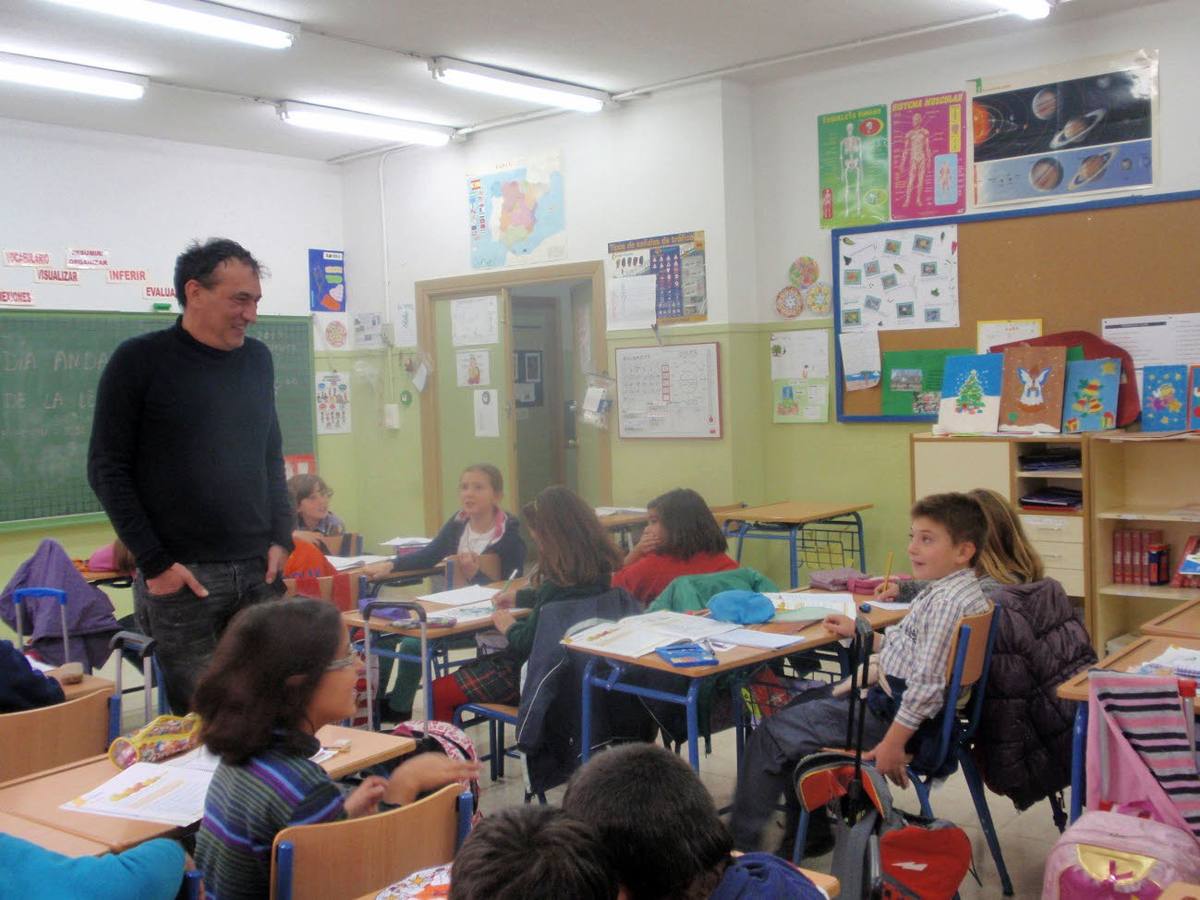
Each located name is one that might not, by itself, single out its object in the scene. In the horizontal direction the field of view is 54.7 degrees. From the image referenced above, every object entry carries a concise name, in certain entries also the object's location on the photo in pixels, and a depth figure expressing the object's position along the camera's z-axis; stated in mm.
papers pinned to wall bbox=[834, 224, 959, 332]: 5816
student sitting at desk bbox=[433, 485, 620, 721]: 3703
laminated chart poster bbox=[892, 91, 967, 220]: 5734
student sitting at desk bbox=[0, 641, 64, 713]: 2764
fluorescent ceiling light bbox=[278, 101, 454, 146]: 6570
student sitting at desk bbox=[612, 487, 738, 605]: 3926
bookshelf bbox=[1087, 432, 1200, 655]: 5090
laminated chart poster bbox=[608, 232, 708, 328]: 6449
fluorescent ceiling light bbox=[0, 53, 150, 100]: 5508
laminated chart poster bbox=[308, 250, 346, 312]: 8156
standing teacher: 2775
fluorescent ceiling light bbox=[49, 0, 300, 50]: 4656
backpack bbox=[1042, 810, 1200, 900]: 2127
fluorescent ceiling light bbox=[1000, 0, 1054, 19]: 5008
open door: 7566
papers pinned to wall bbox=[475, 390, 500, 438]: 7645
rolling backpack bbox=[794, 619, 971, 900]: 2285
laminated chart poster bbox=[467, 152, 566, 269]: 7098
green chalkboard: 6547
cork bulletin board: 5152
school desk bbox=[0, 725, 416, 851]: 2018
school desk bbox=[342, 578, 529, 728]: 3758
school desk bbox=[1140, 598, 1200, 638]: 2982
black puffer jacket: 3010
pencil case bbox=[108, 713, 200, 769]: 2369
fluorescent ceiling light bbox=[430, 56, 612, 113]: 5812
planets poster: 5227
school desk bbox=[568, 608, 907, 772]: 3062
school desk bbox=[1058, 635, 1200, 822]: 2512
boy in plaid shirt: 2930
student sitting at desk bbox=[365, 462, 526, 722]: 4855
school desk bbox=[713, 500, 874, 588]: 5758
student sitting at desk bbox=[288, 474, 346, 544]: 5629
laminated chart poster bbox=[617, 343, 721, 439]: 6477
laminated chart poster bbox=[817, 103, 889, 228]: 5992
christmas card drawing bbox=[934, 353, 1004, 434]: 5465
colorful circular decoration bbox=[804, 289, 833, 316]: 6250
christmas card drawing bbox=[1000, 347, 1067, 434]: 5301
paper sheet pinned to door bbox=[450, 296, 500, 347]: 7531
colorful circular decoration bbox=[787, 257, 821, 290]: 6285
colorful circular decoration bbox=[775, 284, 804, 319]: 6359
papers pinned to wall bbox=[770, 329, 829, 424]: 6305
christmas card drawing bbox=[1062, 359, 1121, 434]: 5199
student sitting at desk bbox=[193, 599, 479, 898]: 1900
